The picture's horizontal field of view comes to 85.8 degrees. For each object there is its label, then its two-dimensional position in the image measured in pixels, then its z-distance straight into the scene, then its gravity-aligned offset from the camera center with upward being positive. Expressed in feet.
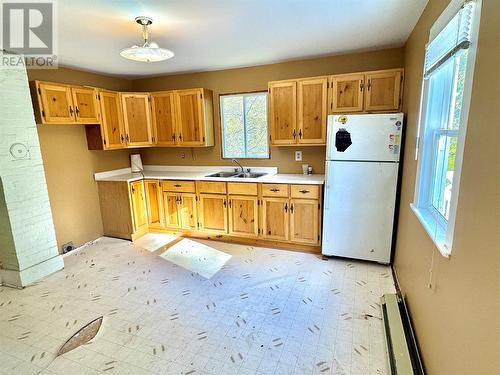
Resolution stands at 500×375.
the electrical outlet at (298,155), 12.03 -0.75
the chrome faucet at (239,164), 13.12 -1.20
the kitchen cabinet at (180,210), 12.59 -3.27
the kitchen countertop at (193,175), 10.96 -1.64
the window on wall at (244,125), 12.61 +0.66
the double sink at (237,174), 12.75 -1.67
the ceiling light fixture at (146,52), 6.82 +2.26
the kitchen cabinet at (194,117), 12.45 +1.10
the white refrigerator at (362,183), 8.86 -1.60
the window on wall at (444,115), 4.06 +0.40
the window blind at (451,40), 4.04 +1.68
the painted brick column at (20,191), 8.52 -1.54
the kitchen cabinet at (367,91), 9.55 +1.63
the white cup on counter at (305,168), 11.92 -1.32
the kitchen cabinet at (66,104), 9.82 +1.51
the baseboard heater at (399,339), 5.35 -4.49
